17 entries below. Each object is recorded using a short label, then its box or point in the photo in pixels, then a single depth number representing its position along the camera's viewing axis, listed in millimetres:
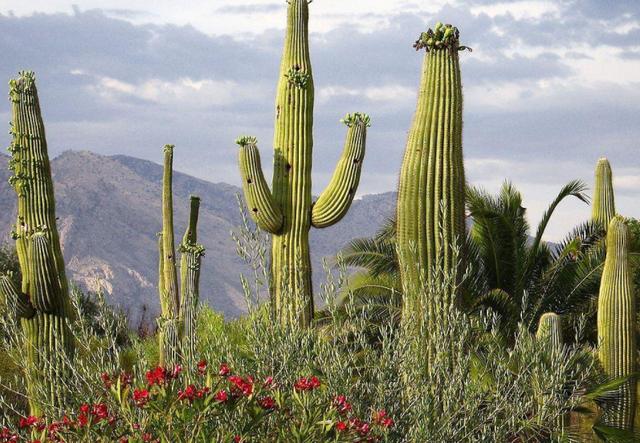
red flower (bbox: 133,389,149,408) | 10727
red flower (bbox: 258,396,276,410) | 11117
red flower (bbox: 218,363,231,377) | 11171
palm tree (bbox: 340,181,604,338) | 33625
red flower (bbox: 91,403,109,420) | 11266
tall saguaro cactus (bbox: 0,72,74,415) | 23812
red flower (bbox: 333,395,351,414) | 11734
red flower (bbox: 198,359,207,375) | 11908
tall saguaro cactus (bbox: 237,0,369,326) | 26609
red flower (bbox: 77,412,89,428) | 11075
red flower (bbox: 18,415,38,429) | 12305
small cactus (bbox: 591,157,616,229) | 42969
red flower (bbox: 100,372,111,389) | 11937
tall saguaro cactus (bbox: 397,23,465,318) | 21625
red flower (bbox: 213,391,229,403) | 10531
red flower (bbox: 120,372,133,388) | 11577
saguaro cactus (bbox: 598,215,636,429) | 26953
